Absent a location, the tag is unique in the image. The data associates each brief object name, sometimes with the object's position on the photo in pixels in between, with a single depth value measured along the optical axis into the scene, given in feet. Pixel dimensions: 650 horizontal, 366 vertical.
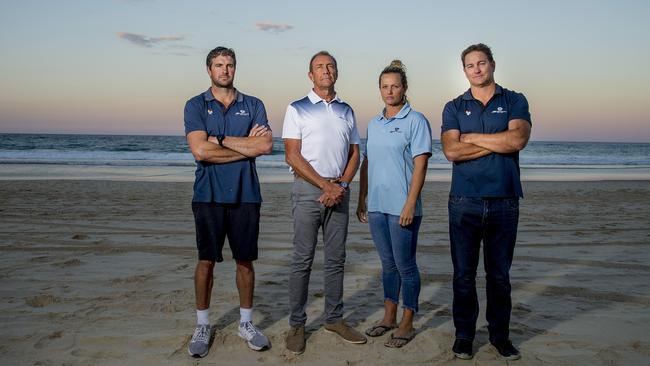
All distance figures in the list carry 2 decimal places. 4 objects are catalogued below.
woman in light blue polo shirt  13.53
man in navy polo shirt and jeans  12.56
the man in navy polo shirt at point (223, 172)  13.32
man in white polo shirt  13.50
